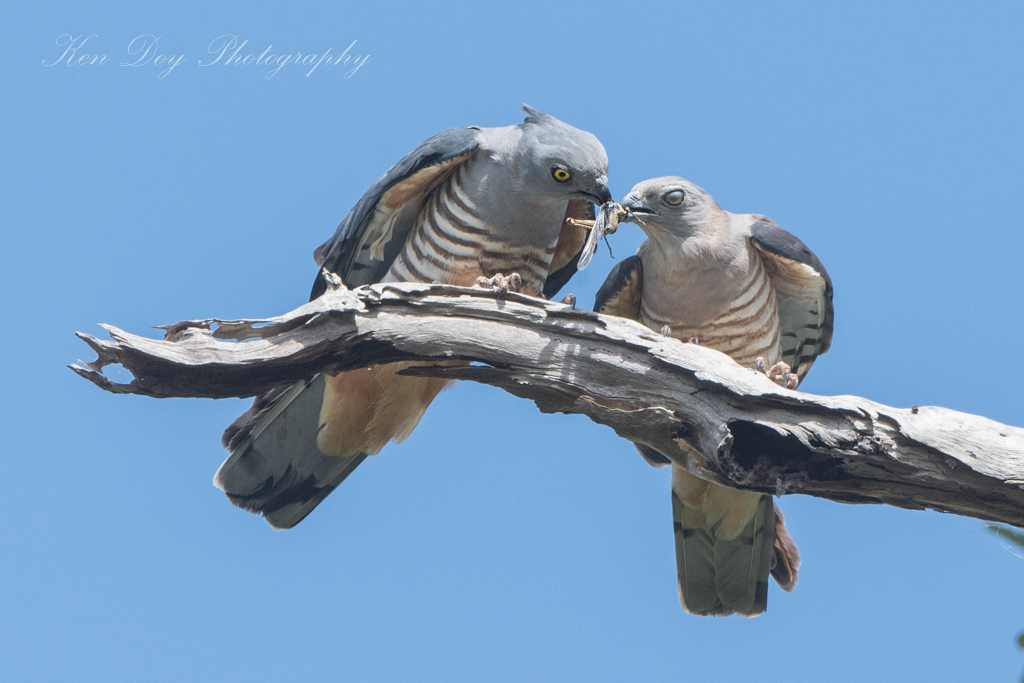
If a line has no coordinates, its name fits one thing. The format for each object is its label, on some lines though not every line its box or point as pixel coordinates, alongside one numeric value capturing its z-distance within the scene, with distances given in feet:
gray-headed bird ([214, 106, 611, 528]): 41.09
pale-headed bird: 40.91
